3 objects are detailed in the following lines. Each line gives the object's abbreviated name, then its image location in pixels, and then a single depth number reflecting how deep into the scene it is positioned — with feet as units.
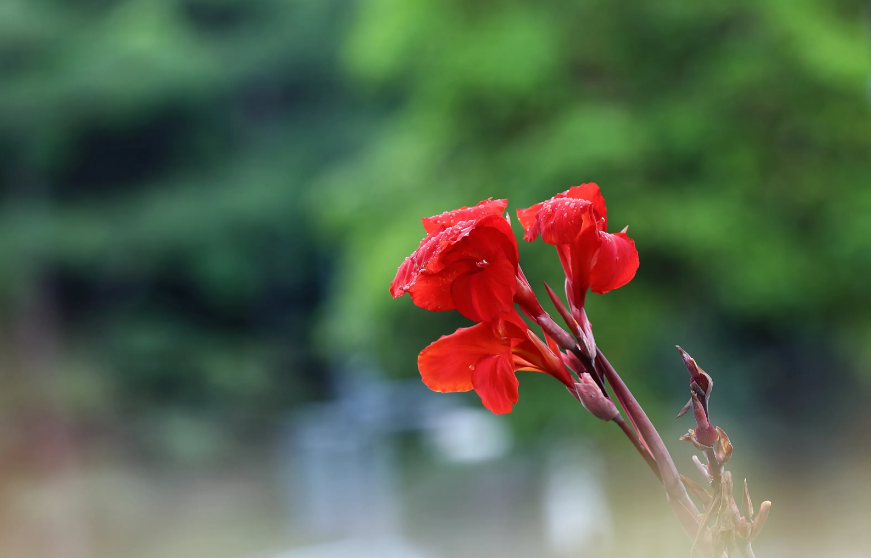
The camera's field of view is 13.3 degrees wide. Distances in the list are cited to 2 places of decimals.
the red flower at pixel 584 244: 6.36
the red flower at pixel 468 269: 6.26
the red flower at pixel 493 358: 6.33
